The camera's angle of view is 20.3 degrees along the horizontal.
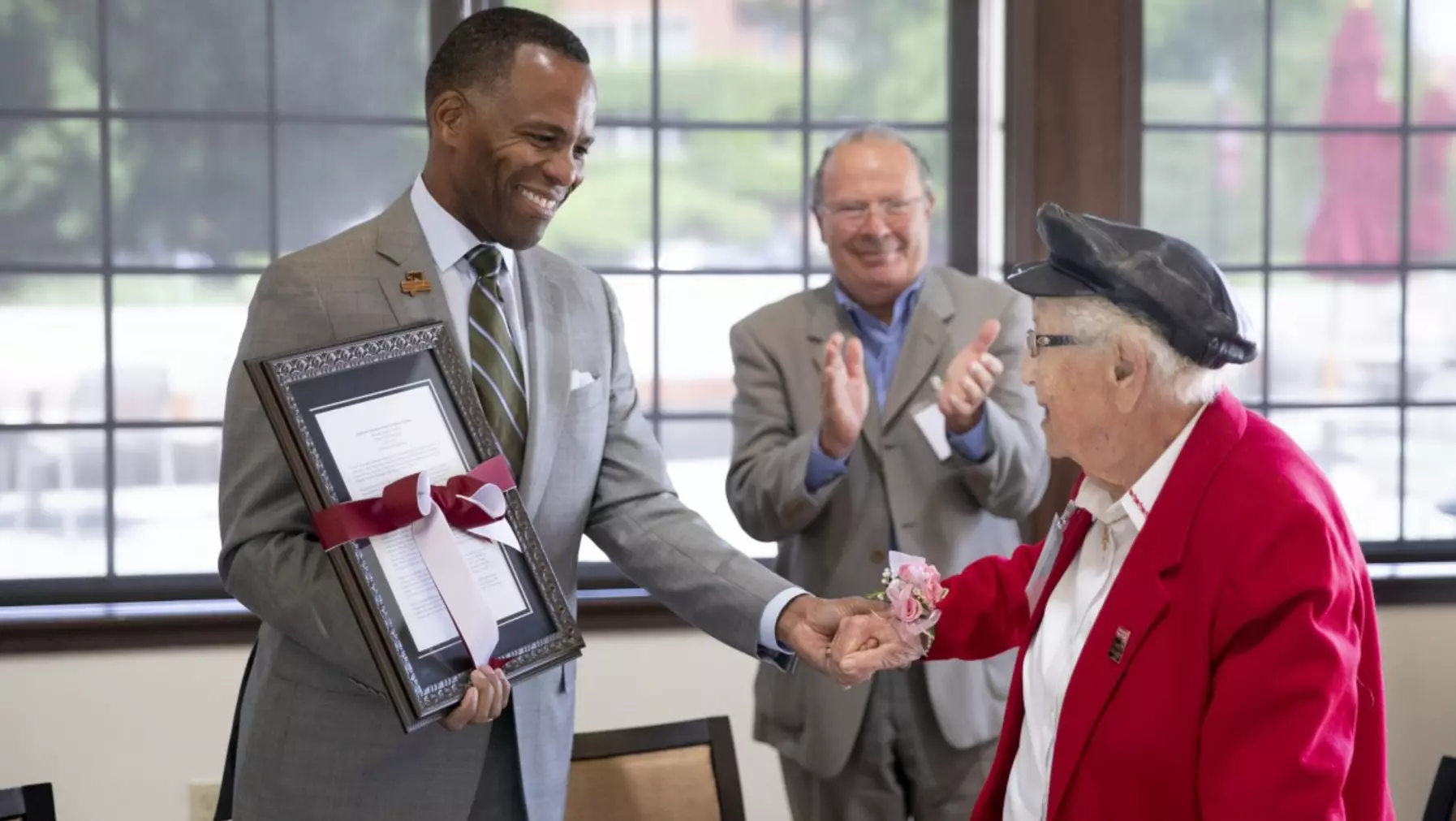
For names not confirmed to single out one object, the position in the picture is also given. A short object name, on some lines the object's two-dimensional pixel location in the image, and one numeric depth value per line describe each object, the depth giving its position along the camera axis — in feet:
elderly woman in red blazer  13.60
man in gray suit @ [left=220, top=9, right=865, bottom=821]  14.45
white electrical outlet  19.07
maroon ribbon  13.96
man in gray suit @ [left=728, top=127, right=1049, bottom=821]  16.81
